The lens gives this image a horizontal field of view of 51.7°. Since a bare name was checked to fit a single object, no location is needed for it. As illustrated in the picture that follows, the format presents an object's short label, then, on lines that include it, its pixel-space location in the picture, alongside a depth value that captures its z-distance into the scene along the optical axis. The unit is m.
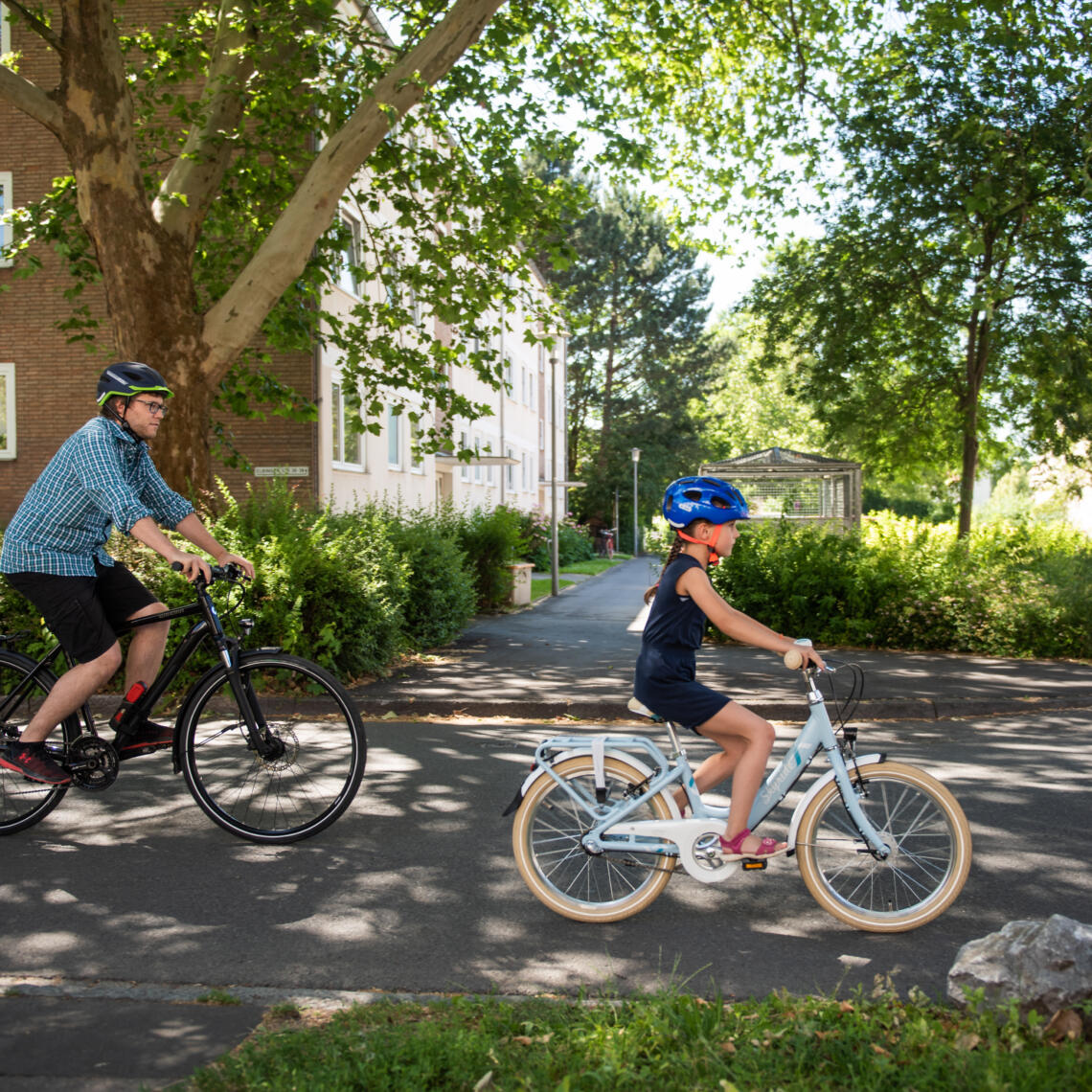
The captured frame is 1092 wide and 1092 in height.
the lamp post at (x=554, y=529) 23.89
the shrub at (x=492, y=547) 18.58
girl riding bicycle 4.04
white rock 3.10
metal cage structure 20.69
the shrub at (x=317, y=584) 9.46
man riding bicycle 4.89
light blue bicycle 4.11
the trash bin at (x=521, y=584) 20.47
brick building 20.36
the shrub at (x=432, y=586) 13.24
